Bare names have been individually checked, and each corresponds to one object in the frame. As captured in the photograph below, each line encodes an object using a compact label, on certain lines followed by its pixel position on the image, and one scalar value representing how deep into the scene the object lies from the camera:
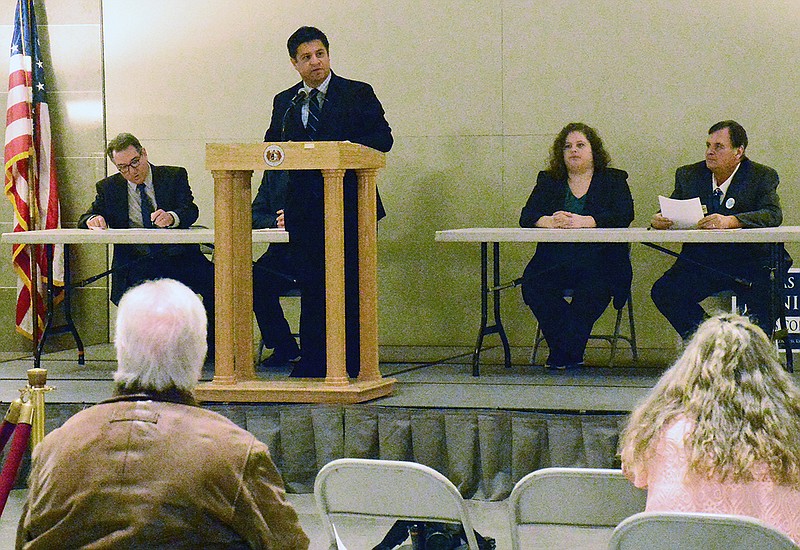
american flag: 13.62
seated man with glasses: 12.22
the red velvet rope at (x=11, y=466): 5.88
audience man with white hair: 4.16
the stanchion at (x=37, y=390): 6.24
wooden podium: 8.79
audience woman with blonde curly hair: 4.90
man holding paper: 11.01
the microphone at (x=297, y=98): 9.95
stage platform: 8.89
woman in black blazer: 11.35
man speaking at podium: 9.91
